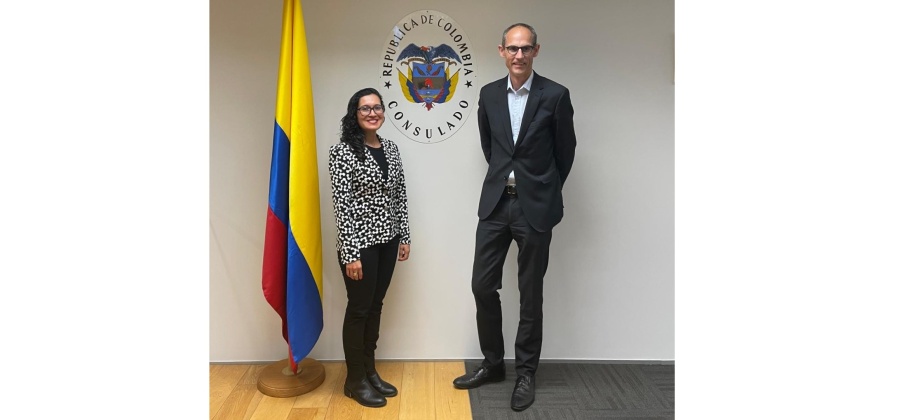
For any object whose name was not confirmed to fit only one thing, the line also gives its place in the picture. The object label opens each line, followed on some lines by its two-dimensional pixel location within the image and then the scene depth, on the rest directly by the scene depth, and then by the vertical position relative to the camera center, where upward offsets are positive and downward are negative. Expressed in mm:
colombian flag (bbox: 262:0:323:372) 2414 +37
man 2480 +86
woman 2396 -56
